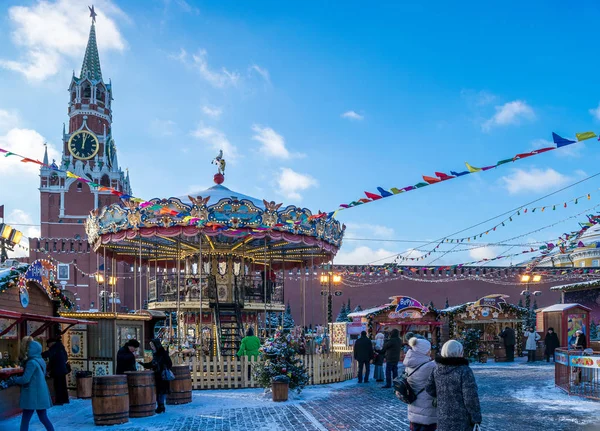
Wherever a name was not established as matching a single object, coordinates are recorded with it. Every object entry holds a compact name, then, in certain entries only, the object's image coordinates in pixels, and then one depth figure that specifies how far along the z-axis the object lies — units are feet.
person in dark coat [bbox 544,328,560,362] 78.12
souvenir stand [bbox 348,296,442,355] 87.66
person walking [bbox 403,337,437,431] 21.40
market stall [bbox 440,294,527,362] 89.97
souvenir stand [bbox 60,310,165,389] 47.14
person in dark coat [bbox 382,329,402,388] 50.11
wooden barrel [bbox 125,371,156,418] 36.14
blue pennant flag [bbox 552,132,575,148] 36.09
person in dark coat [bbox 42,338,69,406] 40.37
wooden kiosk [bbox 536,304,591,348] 79.77
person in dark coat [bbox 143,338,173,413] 37.70
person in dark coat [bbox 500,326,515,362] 83.05
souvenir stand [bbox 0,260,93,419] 35.37
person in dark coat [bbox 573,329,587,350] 60.23
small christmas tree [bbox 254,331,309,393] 43.73
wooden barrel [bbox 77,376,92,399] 45.19
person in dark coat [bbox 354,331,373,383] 55.05
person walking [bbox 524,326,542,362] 81.66
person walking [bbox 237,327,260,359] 51.83
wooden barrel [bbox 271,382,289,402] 42.34
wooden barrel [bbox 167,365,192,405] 40.98
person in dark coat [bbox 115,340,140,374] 38.17
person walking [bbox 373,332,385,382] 56.65
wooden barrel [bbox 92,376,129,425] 33.40
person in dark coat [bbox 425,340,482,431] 18.79
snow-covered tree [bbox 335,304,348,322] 143.33
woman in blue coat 27.55
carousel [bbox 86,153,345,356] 57.16
